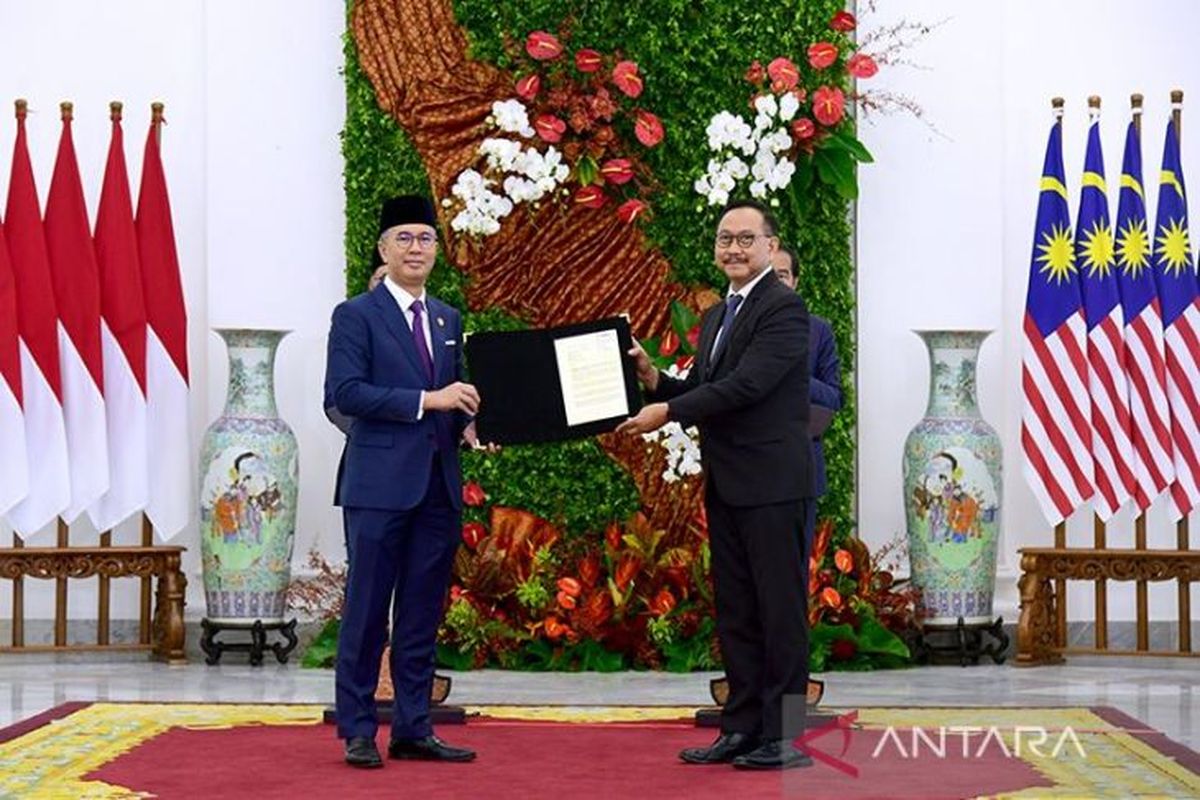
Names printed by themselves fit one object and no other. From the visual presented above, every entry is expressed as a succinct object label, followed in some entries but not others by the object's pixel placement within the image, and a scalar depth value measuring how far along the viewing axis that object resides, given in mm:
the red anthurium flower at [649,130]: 10109
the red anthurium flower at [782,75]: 9984
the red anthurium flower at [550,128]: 10102
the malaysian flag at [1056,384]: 10148
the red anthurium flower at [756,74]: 10094
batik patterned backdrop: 10227
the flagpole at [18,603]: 10164
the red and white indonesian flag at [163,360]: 10211
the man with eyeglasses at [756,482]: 6484
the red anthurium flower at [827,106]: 10078
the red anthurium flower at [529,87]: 10133
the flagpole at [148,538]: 10242
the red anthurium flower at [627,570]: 9898
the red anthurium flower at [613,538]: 10081
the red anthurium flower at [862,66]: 10062
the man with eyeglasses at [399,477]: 6559
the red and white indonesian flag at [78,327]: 10086
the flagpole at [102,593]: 10195
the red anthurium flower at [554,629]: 9750
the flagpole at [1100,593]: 10172
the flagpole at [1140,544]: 10156
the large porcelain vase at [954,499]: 9914
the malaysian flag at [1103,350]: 10156
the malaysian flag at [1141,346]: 10125
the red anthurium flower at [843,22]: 10258
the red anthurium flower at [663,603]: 9836
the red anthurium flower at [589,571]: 9898
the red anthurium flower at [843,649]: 9828
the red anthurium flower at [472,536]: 10156
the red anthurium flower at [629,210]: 10219
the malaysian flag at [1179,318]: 10125
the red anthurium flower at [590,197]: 10234
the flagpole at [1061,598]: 10188
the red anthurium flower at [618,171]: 10188
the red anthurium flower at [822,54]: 10117
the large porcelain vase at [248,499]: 9906
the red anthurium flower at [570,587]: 9805
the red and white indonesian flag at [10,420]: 9945
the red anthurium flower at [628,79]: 10070
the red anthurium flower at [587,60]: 10133
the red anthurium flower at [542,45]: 10117
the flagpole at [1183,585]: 10164
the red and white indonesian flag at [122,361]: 10133
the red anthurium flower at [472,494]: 10211
